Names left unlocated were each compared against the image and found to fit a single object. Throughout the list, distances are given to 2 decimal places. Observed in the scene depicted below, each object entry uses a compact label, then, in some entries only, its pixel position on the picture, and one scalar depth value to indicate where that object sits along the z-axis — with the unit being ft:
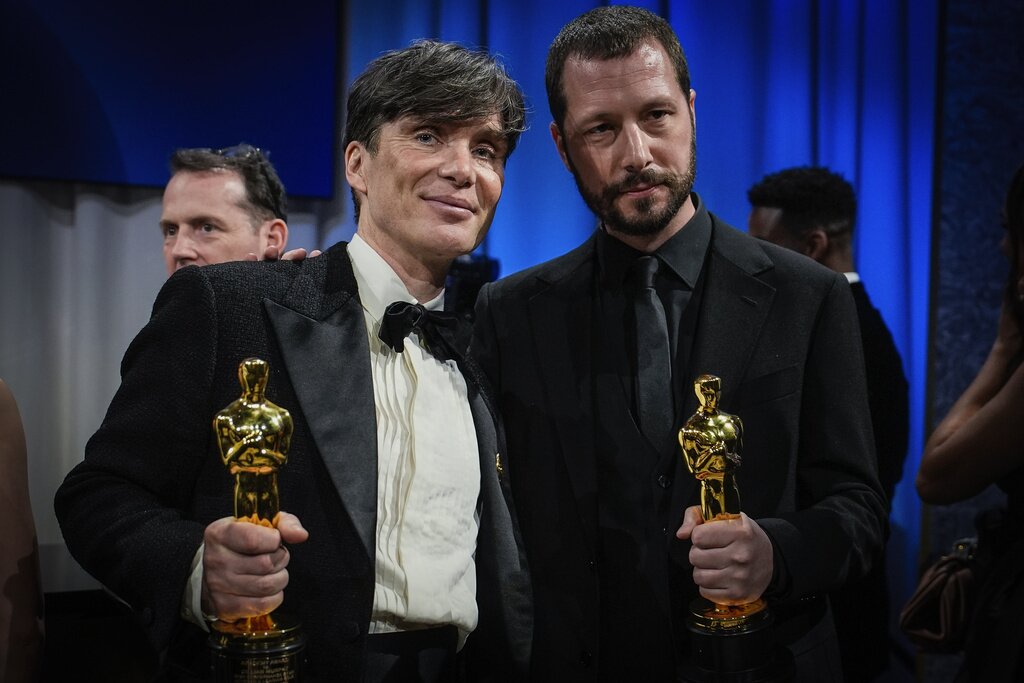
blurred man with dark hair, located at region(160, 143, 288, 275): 9.40
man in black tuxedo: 4.71
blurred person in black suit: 10.82
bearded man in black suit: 5.89
